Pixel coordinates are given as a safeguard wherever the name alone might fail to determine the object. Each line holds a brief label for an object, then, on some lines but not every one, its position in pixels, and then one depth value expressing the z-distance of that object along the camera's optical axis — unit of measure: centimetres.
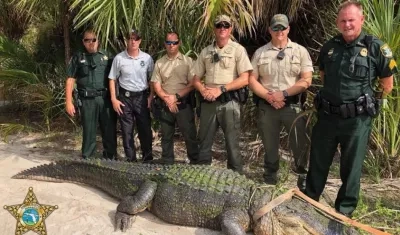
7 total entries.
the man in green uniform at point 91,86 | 483
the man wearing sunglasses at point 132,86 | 477
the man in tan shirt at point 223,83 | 427
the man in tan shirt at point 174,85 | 464
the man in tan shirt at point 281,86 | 404
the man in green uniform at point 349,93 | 327
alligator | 320
